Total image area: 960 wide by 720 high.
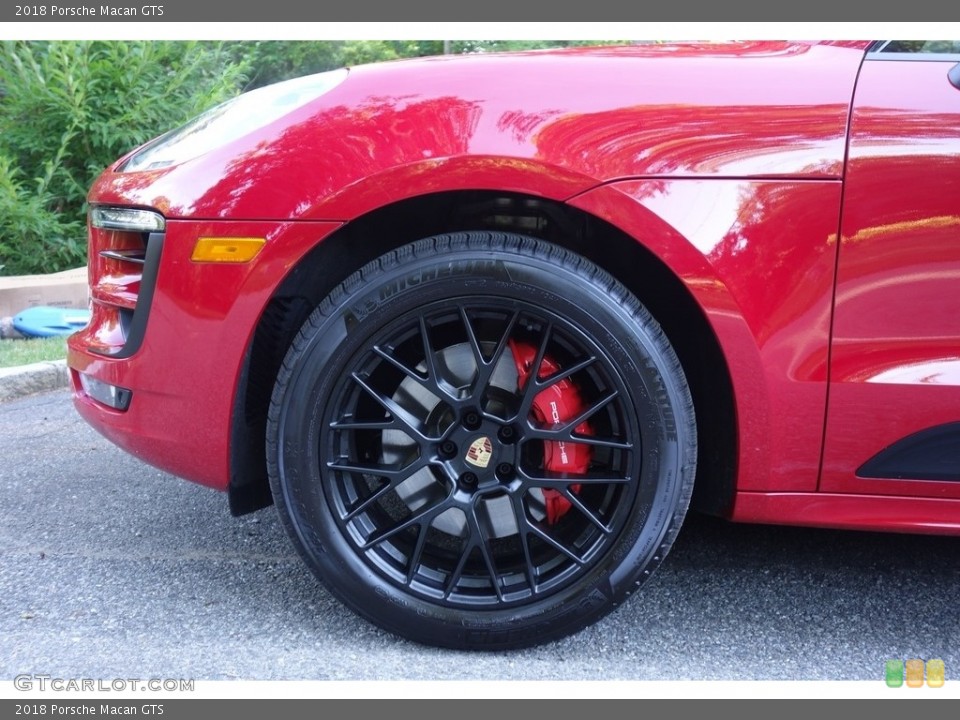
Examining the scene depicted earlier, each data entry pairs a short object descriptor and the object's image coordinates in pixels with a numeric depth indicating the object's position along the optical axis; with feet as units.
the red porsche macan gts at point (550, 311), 5.51
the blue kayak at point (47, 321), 14.85
